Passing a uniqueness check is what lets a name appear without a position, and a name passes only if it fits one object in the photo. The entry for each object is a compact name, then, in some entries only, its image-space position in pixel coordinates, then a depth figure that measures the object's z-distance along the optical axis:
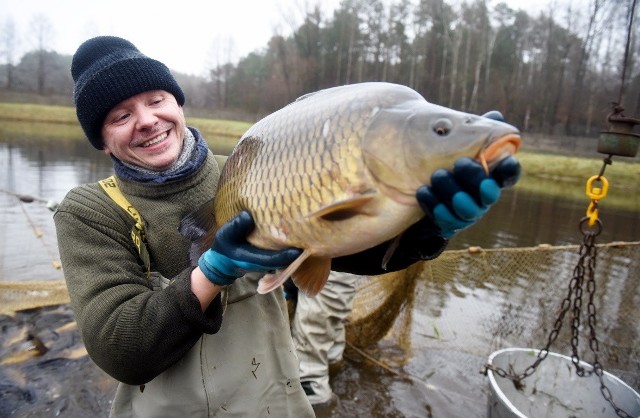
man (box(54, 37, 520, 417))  1.43
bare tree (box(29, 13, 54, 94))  45.88
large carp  1.15
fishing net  3.84
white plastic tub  2.78
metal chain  2.42
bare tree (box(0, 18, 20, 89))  45.94
